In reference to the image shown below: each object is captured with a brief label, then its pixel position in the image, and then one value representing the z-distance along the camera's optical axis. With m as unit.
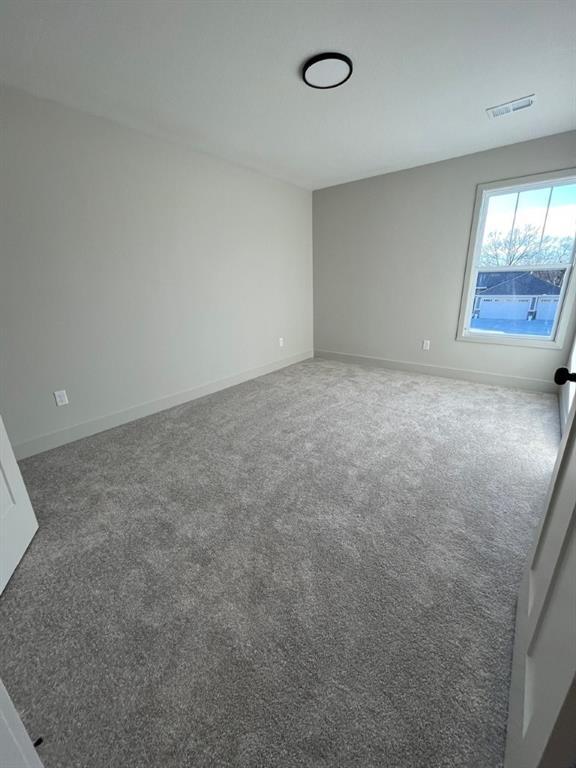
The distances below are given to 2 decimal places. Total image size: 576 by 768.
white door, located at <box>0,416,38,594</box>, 1.40
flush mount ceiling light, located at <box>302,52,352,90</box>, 1.80
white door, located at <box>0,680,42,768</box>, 0.62
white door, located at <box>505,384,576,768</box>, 0.53
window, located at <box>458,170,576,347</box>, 3.03
